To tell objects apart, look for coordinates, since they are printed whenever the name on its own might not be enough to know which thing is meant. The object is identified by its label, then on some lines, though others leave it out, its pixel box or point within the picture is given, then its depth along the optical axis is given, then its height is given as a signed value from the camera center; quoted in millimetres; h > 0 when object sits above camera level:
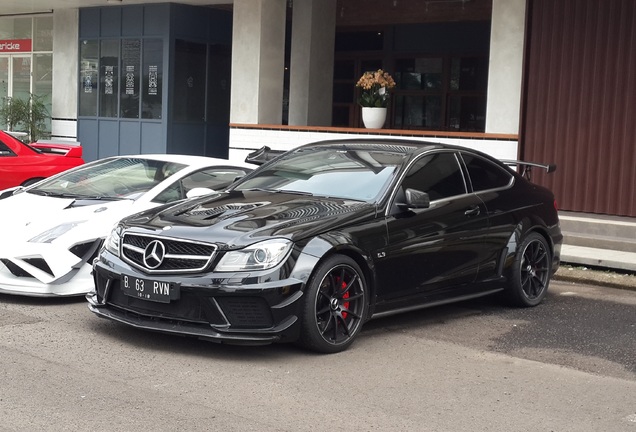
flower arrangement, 16594 +365
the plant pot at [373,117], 16531 -96
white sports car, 8547 -993
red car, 14470 -938
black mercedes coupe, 6914 -1038
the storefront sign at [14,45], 24516 +1277
